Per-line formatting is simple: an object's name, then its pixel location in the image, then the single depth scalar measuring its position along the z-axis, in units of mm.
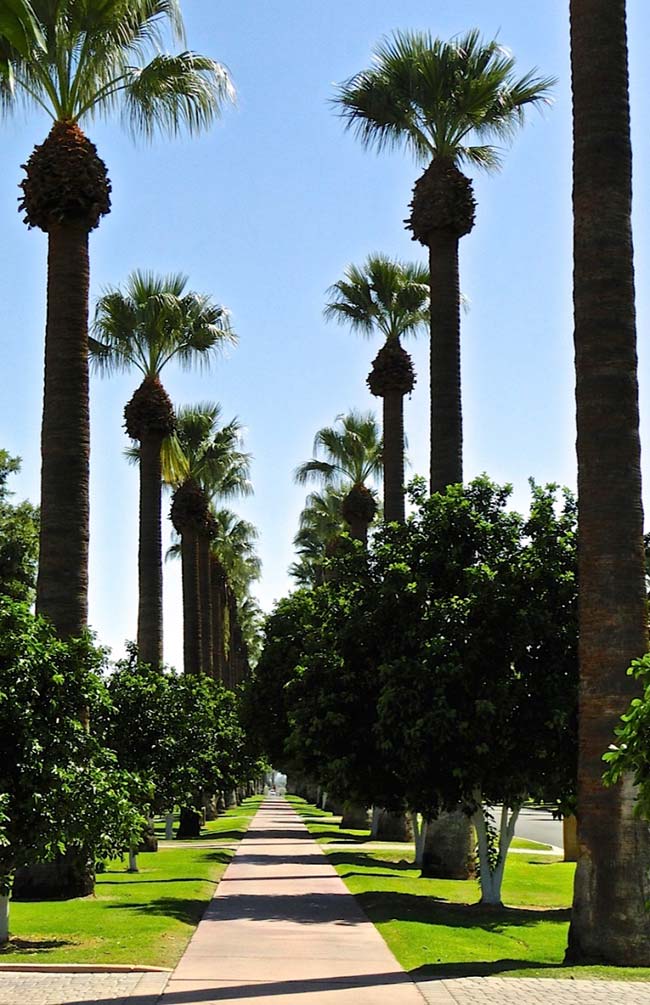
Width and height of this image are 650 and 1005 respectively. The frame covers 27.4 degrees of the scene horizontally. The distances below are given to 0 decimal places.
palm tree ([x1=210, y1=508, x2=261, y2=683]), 64250
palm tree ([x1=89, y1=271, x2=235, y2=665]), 32156
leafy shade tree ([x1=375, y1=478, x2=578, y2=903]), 17719
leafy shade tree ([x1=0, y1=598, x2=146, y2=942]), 13875
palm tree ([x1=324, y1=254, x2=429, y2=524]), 33312
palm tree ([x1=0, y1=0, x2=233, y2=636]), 19406
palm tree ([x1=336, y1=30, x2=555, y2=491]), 24375
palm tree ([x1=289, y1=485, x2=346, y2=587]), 64938
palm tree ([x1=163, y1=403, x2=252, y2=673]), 42031
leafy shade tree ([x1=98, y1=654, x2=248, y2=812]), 26266
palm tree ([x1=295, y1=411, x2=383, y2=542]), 48312
